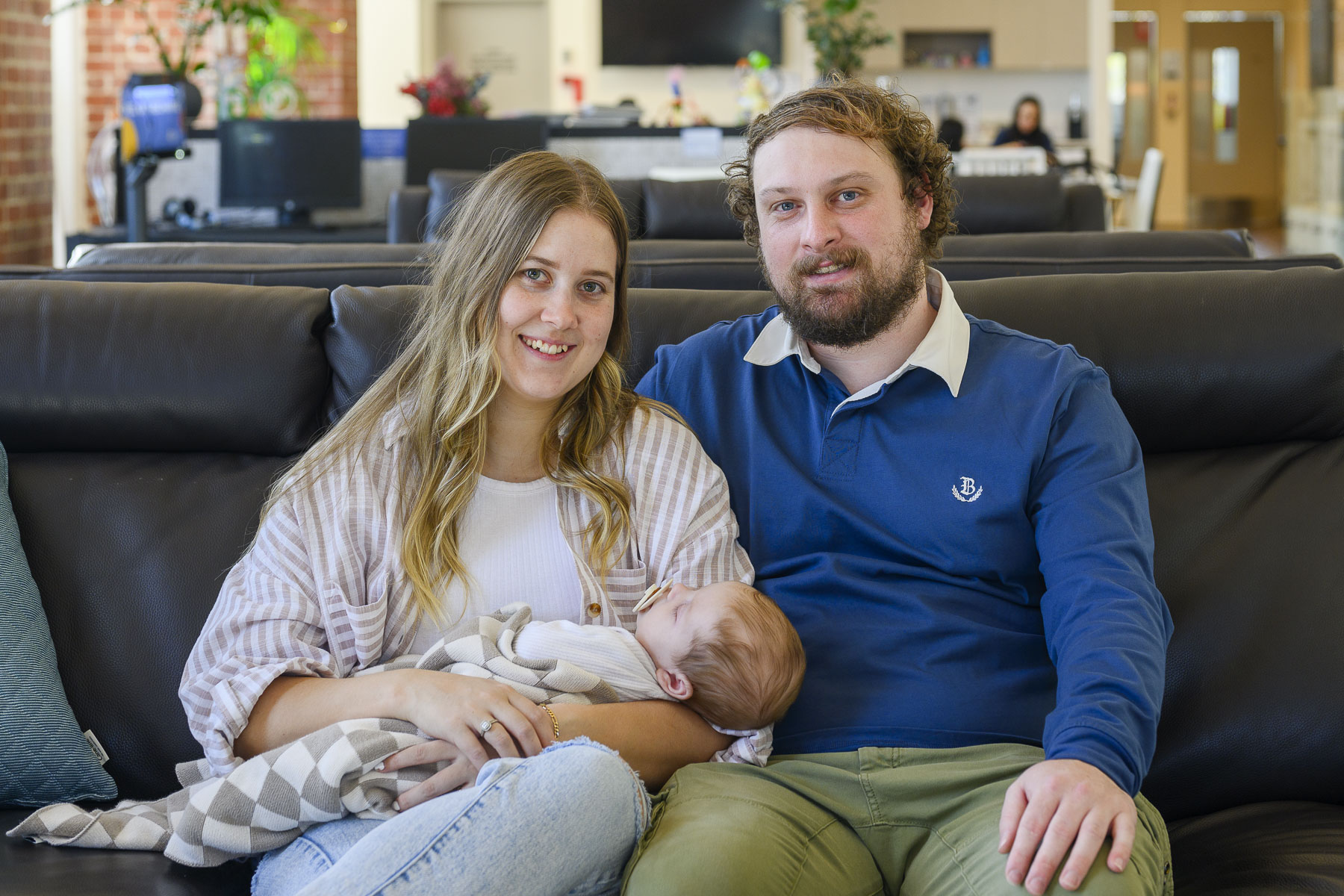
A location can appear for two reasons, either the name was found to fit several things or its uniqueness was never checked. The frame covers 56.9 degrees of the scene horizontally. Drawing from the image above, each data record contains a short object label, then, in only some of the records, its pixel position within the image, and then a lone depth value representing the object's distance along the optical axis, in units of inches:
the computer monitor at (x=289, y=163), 219.8
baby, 55.7
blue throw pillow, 60.6
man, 50.2
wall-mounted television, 385.7
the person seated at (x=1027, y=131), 335.3
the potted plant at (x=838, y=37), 336.8
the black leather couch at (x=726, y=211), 133.3
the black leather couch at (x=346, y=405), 64.2
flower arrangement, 229.1
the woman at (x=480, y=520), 54.3
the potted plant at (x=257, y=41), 214.8
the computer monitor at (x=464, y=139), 214.2
